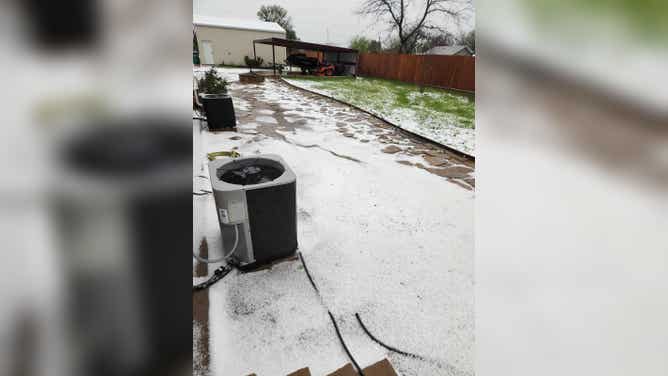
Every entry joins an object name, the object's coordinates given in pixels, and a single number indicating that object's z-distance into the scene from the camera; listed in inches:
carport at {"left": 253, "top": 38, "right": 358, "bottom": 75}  580.7
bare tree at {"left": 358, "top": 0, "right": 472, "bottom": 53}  788.4
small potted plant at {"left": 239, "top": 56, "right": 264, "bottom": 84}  516.1
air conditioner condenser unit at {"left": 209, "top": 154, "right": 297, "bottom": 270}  75.9
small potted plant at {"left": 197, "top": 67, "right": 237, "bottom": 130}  209.8
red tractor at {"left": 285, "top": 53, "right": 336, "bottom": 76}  696.4
